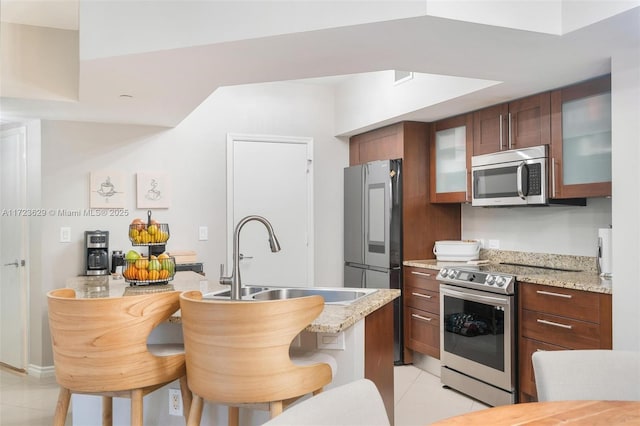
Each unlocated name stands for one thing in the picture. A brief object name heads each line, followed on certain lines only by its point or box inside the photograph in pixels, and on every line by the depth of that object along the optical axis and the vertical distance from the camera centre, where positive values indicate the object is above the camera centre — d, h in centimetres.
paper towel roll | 324 -20
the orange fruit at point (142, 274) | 303 -32
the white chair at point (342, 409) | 116 -44
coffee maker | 441 -29
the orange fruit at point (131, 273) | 303 -32
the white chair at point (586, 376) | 167 -50
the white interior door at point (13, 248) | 454 -27
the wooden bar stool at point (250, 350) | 186 -47
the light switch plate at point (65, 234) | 453 -14
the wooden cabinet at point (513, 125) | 361 +66
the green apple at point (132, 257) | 303 -23
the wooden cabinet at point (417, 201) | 468 +14
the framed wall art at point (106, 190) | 463 +24
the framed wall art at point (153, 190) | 479 +24
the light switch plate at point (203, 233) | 499 -15
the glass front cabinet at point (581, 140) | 320 +48
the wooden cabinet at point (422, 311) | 428 -78
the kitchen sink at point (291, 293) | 268 -40
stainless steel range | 347 -80
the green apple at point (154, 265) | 304 -27
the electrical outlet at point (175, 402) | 263 -91
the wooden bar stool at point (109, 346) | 212 -52
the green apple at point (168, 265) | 306 -27
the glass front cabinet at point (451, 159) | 432 +49
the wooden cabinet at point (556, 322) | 293 -62
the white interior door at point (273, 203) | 514 +14
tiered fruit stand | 303 -26
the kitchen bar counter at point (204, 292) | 206 -40
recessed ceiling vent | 432 +115
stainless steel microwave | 358 +28
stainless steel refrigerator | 466 -11
